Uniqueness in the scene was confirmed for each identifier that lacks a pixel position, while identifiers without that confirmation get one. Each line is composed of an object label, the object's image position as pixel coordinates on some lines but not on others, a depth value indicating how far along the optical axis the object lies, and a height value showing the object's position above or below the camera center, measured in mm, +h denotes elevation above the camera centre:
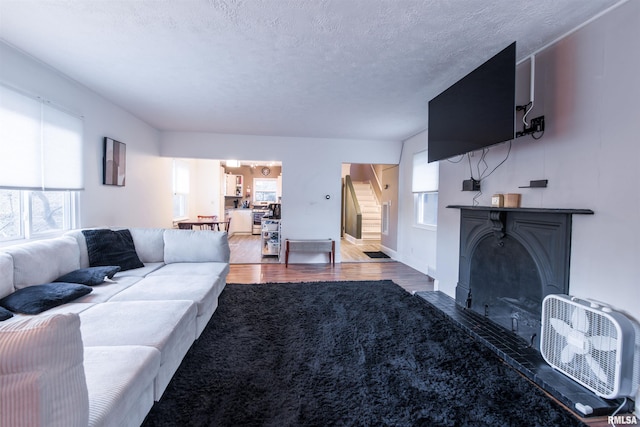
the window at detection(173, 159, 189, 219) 6355 +371
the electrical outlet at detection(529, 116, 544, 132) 2211 +703
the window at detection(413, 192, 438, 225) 4730 +32
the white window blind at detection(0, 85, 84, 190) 2256 +513
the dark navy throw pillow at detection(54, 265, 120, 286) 2287 -617
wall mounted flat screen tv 2016 +869
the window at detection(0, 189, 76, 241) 2414 -111
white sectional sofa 740 -691
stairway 8375 -141
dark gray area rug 1570 -1163
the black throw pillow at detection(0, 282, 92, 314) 1769 -641
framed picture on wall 3488 +534
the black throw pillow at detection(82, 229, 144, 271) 2723 -477
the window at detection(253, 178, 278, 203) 10430 +622
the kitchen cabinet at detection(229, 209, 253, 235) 9492 -527
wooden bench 5258 -737
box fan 1558 -800
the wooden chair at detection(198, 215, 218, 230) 7196 -339
